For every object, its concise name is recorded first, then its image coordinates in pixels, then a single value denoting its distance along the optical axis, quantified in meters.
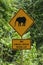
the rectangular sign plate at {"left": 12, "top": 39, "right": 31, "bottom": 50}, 11.45
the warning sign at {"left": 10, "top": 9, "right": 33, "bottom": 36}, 11.48
